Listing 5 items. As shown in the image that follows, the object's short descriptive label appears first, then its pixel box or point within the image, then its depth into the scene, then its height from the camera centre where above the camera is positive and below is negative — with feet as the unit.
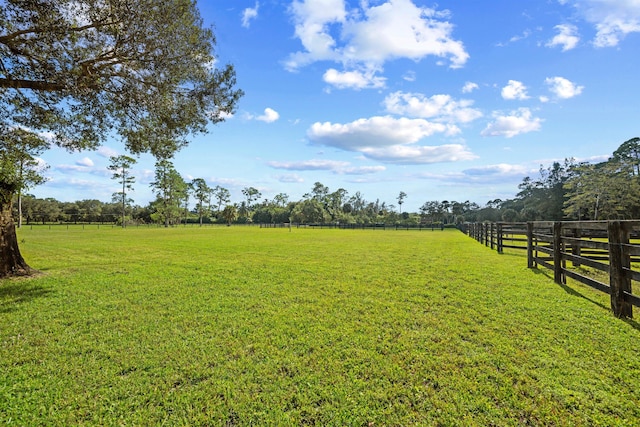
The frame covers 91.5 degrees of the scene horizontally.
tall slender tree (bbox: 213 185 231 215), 275.80 +22.00
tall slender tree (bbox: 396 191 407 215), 343.26 +25.34
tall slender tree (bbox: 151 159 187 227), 201.98 +18.25
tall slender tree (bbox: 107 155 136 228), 165.89 +28.81
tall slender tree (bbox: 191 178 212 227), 241.96 +21.99
